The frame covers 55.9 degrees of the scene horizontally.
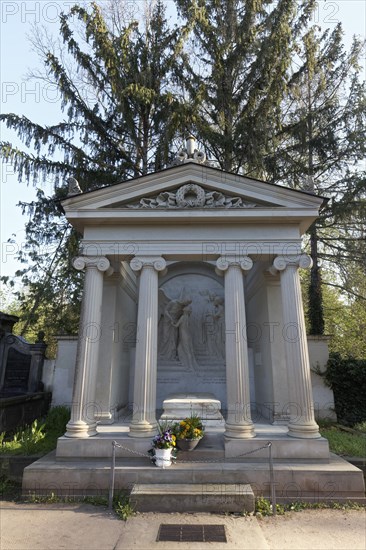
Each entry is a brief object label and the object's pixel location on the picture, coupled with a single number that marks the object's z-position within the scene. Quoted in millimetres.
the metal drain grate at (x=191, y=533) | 4902
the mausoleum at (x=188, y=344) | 6879
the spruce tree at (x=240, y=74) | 15312
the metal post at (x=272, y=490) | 5838
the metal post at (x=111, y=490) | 5992
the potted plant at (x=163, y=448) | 6754
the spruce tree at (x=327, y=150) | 14539
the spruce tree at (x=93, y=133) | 14727
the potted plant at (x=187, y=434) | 7320
